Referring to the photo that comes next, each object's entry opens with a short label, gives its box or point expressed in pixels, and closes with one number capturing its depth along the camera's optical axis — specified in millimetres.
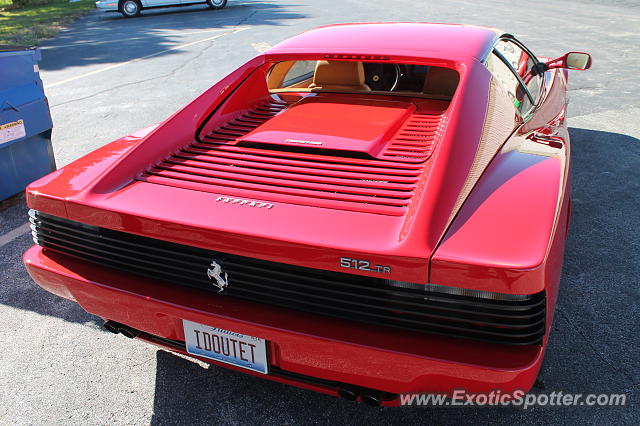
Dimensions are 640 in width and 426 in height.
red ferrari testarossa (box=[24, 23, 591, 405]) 1596
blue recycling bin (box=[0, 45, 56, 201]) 4000
